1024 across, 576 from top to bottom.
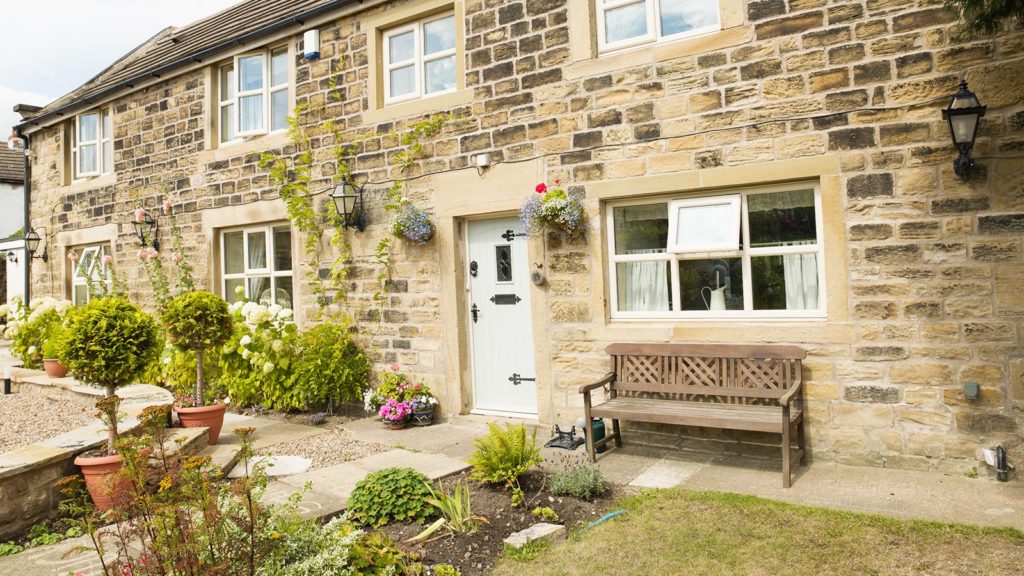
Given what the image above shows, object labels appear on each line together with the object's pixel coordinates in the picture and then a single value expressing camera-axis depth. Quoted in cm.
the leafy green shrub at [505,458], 474
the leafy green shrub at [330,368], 787
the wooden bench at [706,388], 512
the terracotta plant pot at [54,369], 971
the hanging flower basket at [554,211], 630
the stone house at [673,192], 502
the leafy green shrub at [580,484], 467
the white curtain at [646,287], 629
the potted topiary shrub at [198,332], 637
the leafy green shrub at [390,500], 426
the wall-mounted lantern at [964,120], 471
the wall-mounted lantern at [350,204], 794
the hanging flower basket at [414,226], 735
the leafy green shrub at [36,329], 1059
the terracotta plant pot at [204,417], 632
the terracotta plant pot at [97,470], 457
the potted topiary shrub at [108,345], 507
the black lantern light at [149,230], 1056
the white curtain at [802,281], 559
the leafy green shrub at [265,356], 807
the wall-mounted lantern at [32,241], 1302
